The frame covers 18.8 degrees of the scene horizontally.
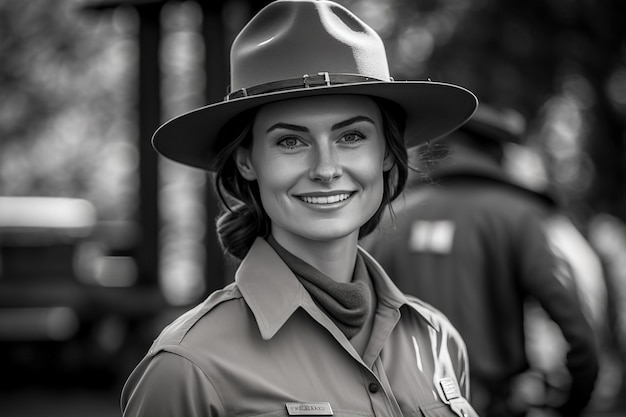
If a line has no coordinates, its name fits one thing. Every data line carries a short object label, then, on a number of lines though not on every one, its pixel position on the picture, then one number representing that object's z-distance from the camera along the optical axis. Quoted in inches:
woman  140.8
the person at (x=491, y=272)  272.0
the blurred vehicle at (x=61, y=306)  516.7
